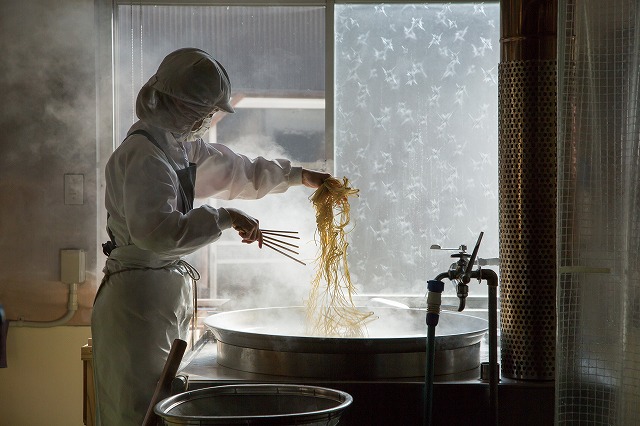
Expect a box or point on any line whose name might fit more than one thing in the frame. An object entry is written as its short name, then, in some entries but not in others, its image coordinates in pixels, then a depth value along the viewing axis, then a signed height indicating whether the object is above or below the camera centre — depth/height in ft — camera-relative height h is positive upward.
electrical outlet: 13.12 -1.19
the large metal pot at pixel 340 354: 7.12 -1.52
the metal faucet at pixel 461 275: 7.06 -0.71
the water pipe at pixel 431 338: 6.62 -1.24
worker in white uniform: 7.50 -0.35
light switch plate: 13.20 +0.18
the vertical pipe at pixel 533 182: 7.34 +0.20
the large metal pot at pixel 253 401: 5.56 -1.57
